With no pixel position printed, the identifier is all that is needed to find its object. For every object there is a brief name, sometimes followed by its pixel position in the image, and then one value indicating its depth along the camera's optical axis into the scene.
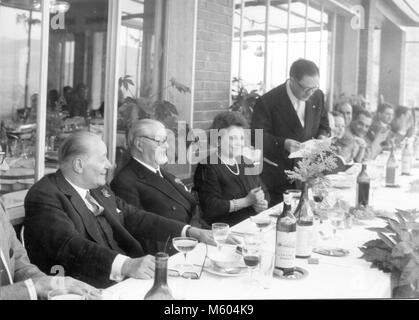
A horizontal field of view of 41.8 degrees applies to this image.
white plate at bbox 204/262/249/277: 1.82
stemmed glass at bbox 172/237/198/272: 1.84
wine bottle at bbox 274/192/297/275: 1.85
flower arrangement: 2.15
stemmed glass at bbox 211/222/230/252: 2.02
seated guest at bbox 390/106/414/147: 6.14
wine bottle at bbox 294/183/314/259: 2.05
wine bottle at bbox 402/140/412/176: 4.33
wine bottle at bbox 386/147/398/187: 3.80
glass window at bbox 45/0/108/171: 3.14
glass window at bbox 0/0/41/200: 2.85
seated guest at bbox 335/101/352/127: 5.86
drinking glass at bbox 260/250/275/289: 1.75
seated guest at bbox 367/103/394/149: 5.69
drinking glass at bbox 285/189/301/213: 2.60
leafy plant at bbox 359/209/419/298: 1.79
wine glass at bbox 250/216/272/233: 2.23
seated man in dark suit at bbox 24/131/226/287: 2.08
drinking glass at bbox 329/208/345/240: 2.42
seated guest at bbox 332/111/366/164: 4.67
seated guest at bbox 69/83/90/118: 3.44
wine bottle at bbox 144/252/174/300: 1.43
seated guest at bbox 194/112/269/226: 3.16
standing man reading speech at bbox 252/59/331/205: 4.01
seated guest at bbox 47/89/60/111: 3.13
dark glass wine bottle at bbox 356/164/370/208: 2.91
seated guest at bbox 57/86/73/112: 3.24
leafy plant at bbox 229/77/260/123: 4.83
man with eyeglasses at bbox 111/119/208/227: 2.86
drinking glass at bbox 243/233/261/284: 1.79
